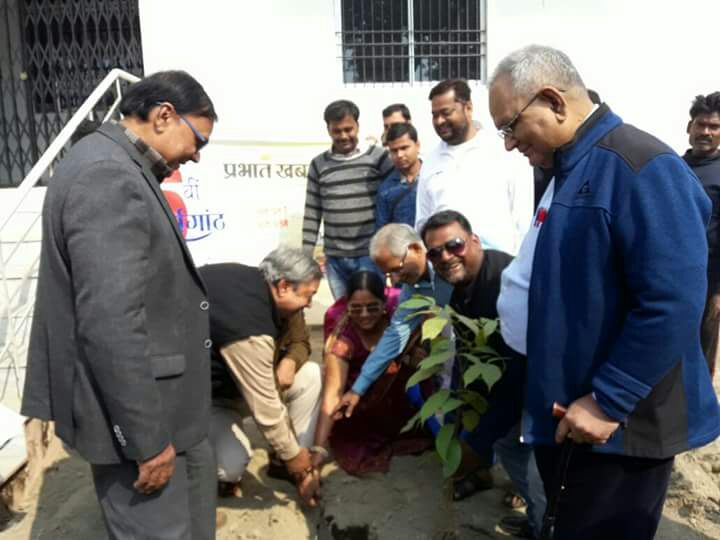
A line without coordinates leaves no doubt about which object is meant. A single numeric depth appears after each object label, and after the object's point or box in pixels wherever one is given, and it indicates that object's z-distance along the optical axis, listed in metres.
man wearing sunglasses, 2.48
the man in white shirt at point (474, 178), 3.22
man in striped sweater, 4.00
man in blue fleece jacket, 1.38
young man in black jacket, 3.28
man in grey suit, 1.62
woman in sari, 3.21
